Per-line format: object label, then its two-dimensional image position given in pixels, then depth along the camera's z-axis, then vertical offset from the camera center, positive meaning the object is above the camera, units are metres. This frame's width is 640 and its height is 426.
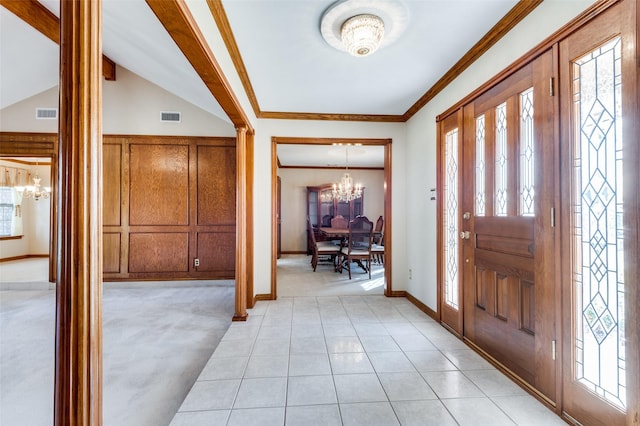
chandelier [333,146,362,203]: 6.47 +0.62
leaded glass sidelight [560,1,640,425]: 1.25 -0.03
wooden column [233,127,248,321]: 2.97 -0.18
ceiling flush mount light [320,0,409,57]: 1.83 +1.39
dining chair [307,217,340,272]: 5.22 -0.68
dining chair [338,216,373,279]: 4.81 -0.43
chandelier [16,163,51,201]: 6.20 +0.56
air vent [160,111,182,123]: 4.44 +1.61
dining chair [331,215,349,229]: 7.52 -0.21
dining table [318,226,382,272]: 5.31 -0.43
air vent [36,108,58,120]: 4.39 +1.63
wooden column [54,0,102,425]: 0.76 -0.02
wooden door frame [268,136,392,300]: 3.70 +0.28
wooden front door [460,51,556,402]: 1.67 -0.07
